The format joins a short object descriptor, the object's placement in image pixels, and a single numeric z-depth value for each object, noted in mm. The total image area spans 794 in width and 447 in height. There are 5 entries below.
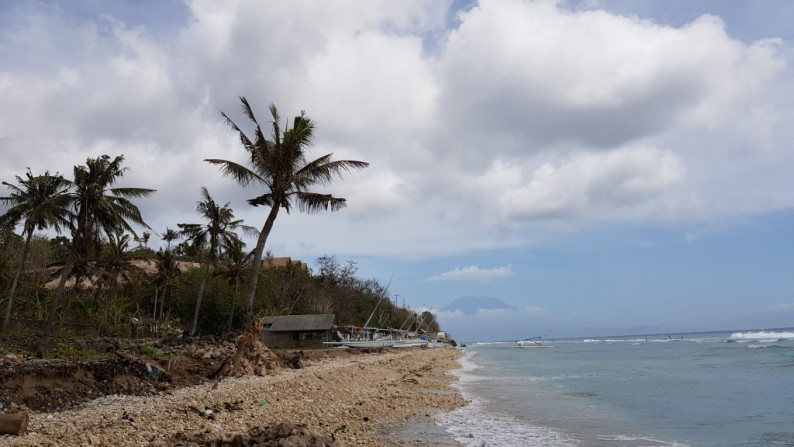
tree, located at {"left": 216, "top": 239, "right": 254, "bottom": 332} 39812
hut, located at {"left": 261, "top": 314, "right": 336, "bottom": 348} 40656
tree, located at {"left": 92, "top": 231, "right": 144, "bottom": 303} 35781
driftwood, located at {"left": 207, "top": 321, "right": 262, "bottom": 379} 15766
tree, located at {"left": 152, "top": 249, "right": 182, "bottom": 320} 39594
